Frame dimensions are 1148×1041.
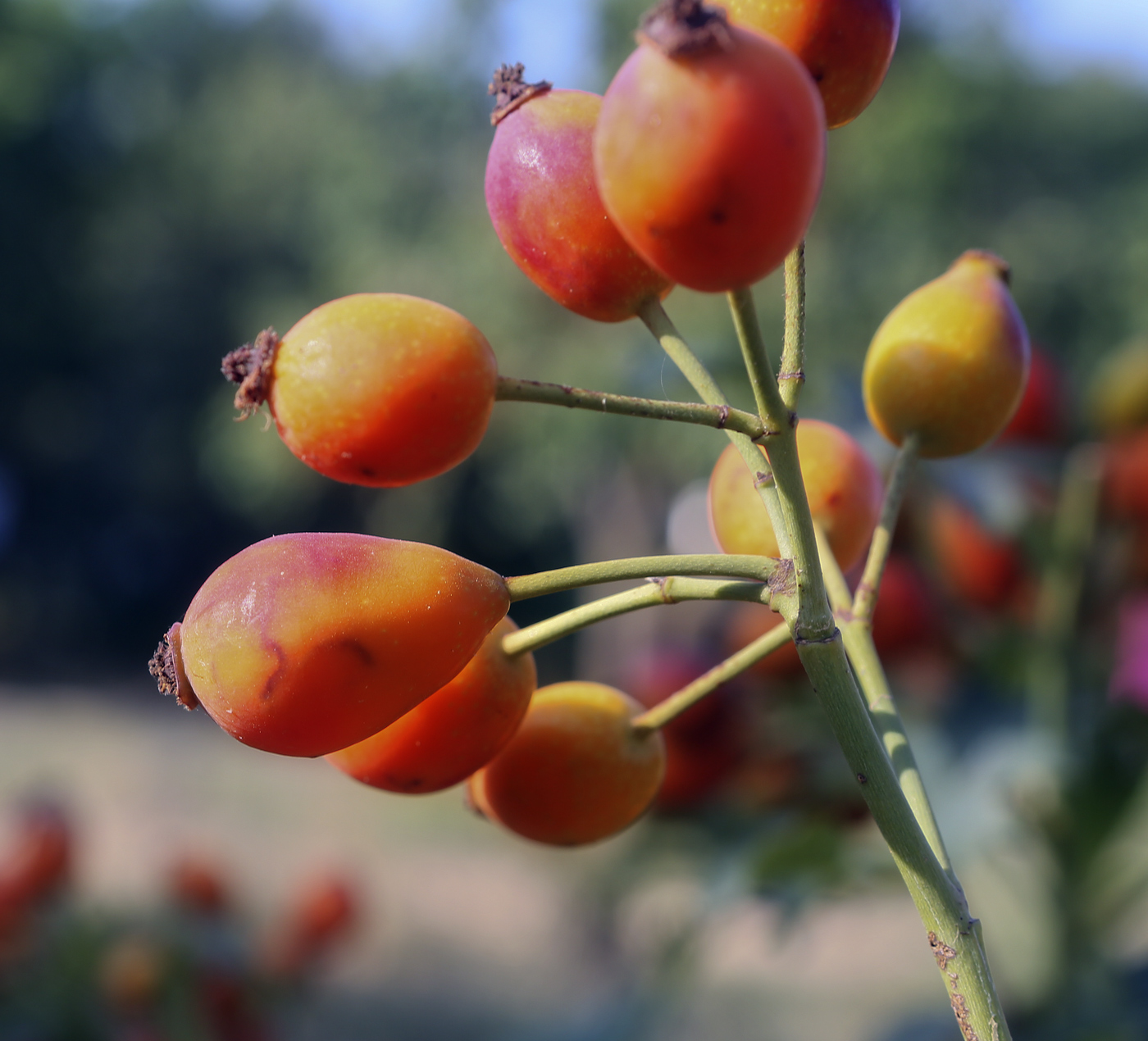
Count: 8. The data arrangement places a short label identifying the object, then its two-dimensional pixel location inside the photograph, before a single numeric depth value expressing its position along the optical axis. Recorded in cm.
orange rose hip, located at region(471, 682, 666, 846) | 19
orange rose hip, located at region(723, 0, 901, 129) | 18
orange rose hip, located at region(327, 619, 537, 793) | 18
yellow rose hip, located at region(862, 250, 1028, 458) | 19
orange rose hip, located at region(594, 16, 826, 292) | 16
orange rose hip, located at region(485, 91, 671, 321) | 18
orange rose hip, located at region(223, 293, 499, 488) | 17
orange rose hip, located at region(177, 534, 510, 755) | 17
